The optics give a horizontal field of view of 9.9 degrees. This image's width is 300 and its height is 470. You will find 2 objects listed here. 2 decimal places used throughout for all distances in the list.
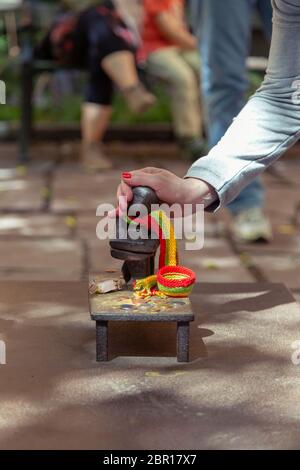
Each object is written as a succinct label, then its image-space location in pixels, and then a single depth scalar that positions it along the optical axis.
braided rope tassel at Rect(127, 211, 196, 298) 3.91
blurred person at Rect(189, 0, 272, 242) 7.02
